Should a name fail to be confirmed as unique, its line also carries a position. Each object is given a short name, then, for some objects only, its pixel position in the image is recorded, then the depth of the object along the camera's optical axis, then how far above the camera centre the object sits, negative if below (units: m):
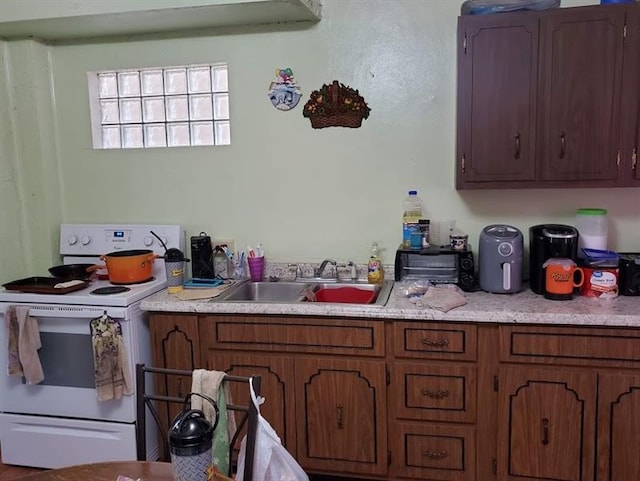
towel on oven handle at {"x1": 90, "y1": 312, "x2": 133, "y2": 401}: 2.47 -0.77
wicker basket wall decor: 2.77 +0.36
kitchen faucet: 2.82 -0.44
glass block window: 2.99 +0.42
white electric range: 2.52 -0.96
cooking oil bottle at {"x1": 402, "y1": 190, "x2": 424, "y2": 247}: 2.69 -0.17
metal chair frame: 1.40 -0.62
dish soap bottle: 2.74 -0.45
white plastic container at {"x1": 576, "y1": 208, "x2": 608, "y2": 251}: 2.52 -0.24
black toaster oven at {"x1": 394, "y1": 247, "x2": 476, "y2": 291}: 2.53 -0.41
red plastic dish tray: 2.75 -0.56
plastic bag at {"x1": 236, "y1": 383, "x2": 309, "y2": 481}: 1.41 -0.70
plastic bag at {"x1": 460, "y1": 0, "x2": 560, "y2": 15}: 2.35 +0.72
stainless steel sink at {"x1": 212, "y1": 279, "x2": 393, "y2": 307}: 2.66 -0.53
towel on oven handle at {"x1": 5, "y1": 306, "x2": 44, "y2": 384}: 2.54 -0.71
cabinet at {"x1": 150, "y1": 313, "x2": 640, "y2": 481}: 2.15 -0.86
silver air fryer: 2.42 -0.36
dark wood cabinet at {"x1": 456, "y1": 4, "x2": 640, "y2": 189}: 2.29 +0.33
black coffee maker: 2.39 -0.30
